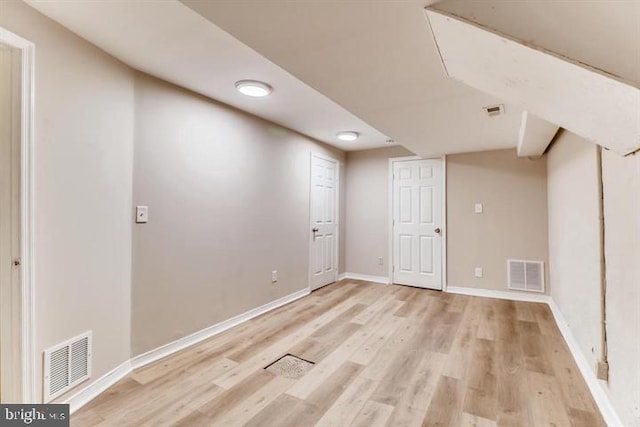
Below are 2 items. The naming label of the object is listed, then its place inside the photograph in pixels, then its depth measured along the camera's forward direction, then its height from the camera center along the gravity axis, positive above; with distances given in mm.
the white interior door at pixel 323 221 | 4234 -70
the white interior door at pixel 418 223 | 4348 -100
